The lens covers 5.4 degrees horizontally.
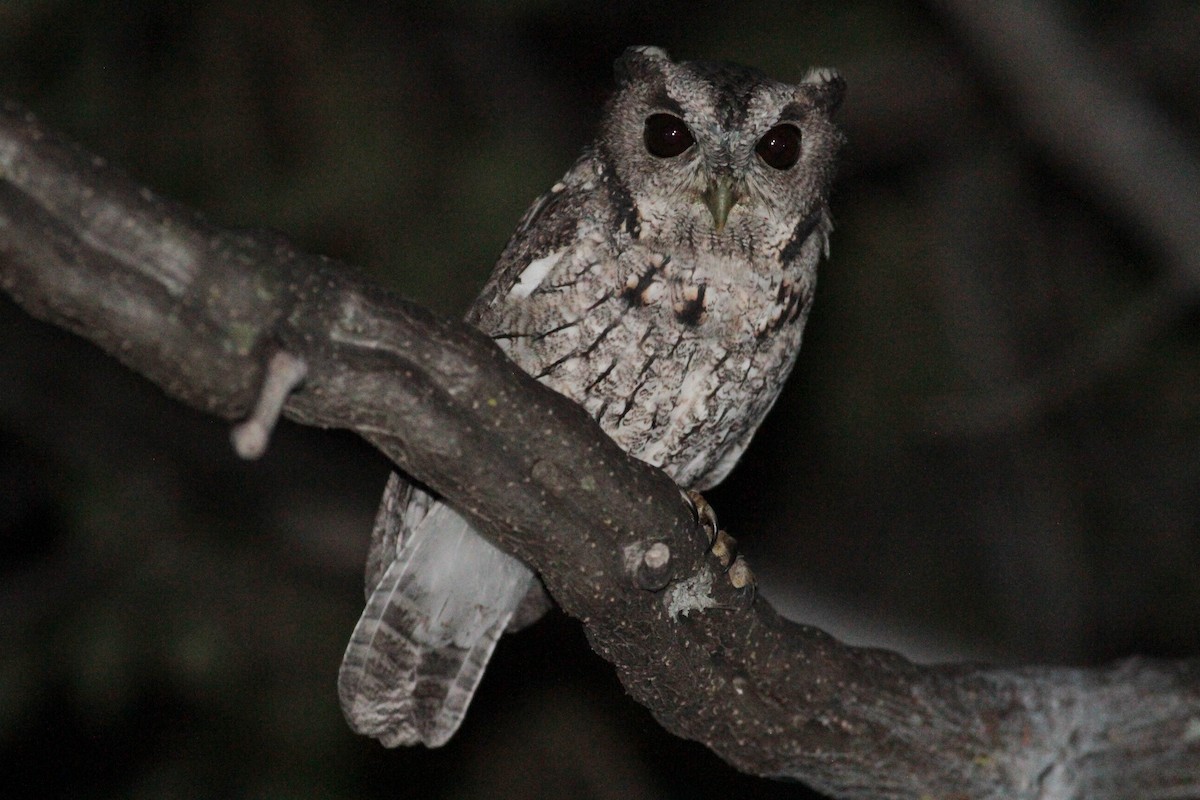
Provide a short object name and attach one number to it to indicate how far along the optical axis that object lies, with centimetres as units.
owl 290
